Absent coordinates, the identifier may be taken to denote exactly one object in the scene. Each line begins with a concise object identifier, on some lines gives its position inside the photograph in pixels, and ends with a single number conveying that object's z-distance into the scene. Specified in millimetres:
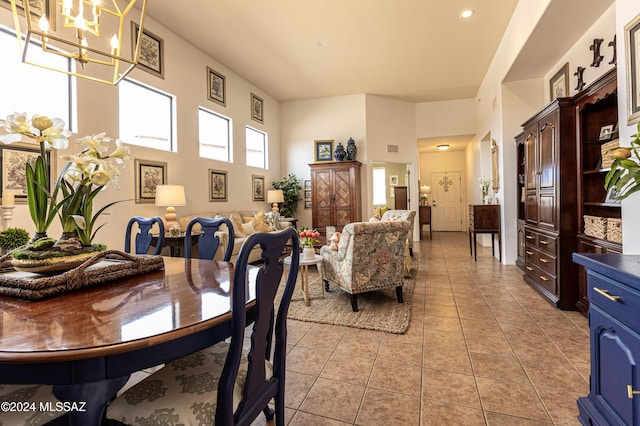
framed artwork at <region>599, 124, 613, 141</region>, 2570
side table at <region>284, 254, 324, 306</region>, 3205
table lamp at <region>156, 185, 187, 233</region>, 3997
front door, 10086
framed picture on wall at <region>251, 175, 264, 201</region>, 6728
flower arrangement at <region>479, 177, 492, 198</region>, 6071
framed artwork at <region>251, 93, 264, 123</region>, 6727
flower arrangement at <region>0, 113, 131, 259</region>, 1211
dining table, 734
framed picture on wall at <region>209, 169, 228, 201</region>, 5418
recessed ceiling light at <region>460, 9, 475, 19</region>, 4090
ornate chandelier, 1550
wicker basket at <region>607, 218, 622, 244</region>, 2346
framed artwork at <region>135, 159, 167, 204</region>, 4027
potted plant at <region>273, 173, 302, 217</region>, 7473
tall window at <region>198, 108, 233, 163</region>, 5361
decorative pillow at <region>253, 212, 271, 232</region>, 5599
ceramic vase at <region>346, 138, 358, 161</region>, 7133
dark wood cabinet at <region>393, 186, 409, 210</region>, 8242
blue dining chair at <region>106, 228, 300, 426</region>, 896
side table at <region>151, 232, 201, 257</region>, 3904
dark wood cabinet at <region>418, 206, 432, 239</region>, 8805
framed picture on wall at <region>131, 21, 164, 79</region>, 4035
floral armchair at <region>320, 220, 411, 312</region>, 2879
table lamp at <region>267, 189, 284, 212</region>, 6781
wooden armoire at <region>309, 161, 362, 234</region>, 6977
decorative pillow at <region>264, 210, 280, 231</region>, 5910
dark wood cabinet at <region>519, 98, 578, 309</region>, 2969
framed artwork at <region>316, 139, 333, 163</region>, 7559
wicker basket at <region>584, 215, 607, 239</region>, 2537
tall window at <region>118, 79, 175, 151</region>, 3969
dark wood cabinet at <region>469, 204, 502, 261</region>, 5094
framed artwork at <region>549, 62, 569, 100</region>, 3904
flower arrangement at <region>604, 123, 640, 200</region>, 1216
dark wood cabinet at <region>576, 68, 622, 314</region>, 2771
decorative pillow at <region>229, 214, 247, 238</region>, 5309
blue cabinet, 1091
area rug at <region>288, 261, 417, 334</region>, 2701
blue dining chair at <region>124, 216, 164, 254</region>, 2194
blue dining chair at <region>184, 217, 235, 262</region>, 2098
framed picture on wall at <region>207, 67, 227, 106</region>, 5363
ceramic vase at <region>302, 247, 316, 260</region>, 3354
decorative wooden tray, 1081
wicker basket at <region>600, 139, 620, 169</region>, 2342
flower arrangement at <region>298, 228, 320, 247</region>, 3412
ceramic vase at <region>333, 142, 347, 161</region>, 7113
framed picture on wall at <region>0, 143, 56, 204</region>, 2764
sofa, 4501
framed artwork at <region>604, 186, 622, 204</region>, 2402
